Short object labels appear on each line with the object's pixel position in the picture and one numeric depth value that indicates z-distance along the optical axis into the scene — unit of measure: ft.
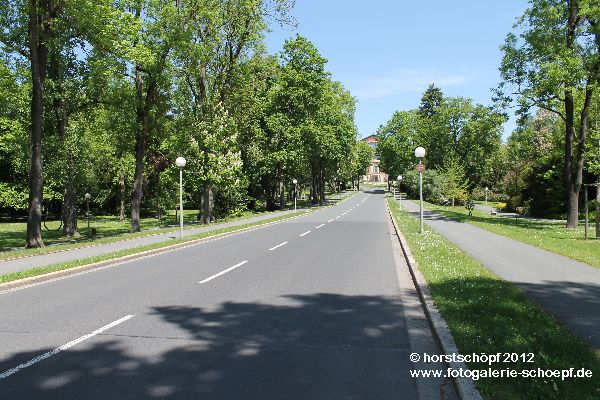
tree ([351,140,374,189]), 326.65
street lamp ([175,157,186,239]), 65.82
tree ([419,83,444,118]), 293.23
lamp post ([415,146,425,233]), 63.50
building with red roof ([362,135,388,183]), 566.35
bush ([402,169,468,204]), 170.01
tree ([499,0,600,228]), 73.87
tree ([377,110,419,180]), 288.55
